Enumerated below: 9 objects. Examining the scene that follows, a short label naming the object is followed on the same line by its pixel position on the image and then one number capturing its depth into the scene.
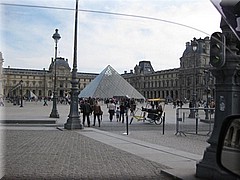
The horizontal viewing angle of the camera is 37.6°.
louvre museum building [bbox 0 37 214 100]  114.00
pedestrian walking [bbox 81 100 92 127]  19.58
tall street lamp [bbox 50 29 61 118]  24.71
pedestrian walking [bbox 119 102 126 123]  24.06
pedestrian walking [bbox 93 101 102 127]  19.59
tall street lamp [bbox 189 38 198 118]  16.67
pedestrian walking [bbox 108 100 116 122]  23.18
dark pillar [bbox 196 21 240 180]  5.91
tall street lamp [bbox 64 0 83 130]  16.64
